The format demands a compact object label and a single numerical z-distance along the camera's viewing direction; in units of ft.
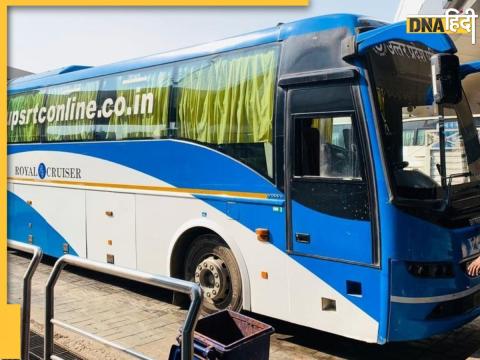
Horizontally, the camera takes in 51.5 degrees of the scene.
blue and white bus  14.35
